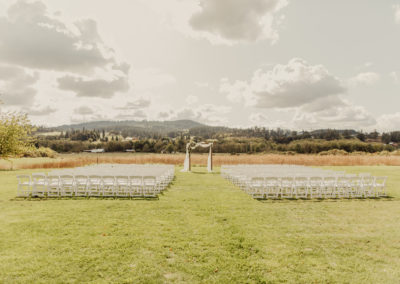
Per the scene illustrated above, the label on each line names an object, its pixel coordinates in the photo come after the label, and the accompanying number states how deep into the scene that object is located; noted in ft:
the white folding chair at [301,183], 39.50
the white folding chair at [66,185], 39.29
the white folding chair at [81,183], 39.00
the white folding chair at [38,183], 39.02
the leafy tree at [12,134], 64.59
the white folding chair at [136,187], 39.14
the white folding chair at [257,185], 39.22
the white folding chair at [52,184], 39.35
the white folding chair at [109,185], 39.60
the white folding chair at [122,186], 39.45
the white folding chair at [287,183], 39.09
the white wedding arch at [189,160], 78.59
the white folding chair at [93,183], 39.72
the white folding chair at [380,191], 40.20
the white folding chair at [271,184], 39.34
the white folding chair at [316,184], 40.28
